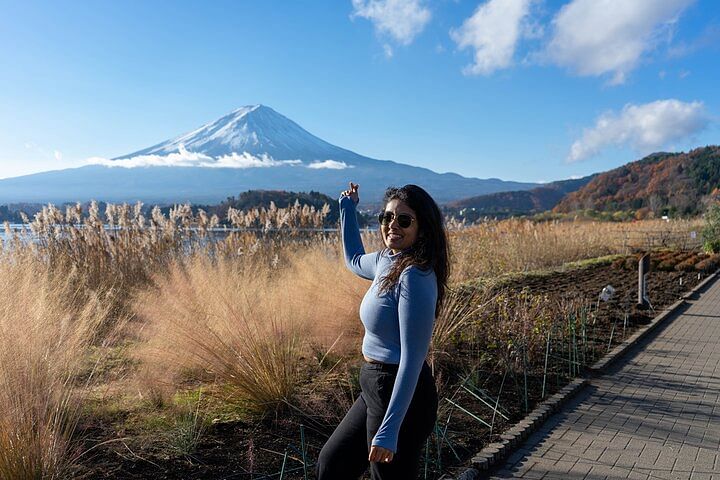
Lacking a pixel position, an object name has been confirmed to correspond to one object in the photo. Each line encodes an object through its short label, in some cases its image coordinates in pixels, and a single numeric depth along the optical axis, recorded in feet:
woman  8.12
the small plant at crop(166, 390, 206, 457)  13.32
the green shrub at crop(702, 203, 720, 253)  80.38
